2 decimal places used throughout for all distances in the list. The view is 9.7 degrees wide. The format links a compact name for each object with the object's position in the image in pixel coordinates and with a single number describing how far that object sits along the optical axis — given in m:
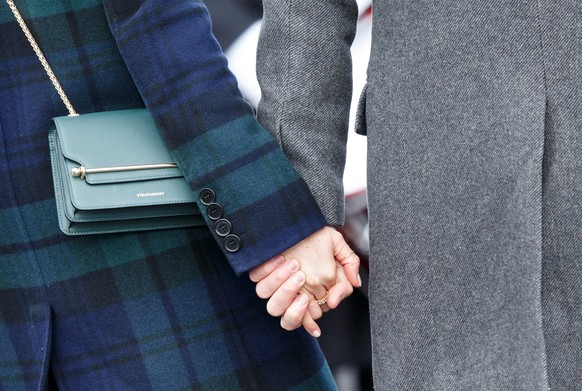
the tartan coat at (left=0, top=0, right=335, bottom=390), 3.62
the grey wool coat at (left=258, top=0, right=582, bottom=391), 3.44
